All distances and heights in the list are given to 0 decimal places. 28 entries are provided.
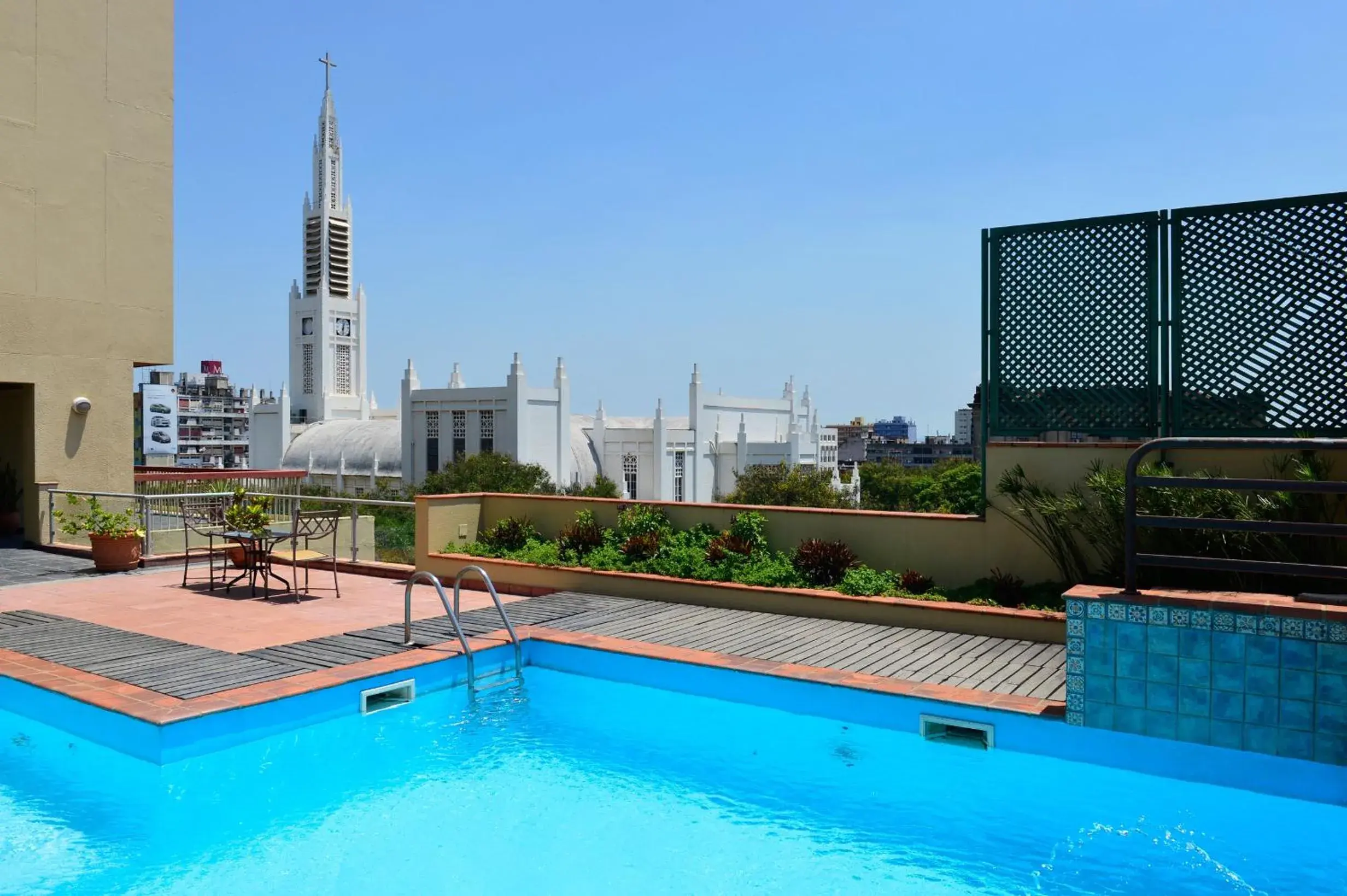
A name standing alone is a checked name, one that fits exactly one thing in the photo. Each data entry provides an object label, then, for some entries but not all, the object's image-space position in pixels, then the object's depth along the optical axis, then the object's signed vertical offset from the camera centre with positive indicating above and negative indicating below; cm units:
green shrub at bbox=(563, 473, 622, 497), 6333 -307
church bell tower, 8138 +1092
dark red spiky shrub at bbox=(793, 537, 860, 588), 835 -103
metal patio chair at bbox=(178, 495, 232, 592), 961 -90
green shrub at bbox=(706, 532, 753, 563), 885 -97
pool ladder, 663 -136
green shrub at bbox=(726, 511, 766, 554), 899 -82
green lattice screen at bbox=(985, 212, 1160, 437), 752 +95
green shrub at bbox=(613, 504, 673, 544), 968 -80
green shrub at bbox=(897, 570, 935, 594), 803 -116
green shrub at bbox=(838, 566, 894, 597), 802 -116
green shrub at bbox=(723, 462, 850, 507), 5569 -265
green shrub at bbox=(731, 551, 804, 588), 845 -114
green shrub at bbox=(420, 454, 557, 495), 5753 -209
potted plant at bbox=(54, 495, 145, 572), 1061 -107
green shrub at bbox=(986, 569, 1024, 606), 757 -114
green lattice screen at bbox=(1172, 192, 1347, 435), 682 +93
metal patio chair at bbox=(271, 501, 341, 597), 887 -89
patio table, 891 -102
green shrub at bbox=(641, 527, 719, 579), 886 -109
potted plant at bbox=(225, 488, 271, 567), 905 -72
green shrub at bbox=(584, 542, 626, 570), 938 -114
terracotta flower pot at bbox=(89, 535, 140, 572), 1059 -122
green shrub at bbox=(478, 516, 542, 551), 1027 -98
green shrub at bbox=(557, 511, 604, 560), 978 -97
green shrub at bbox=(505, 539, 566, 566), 967 -113
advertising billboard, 2170 +52
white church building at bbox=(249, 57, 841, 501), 6469 +132
